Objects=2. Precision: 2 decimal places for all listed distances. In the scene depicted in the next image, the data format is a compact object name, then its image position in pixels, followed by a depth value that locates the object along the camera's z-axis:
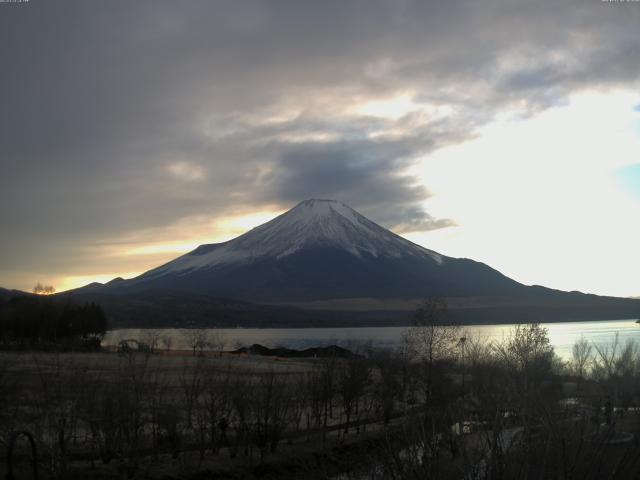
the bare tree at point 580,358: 42.58
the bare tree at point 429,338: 39.10
